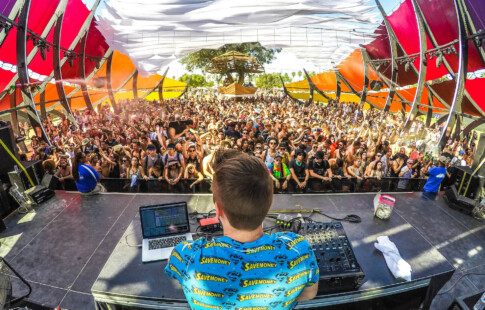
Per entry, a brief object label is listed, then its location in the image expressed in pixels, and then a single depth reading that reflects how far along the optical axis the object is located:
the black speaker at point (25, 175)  3.56
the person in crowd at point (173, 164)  5.09
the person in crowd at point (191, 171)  5.08
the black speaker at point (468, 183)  3.67
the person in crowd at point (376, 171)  5.27
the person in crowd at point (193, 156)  5.31
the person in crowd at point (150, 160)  5.16
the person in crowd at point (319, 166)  4.98
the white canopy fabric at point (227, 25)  6.43
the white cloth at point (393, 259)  1.85
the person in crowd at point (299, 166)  4.75
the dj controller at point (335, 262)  1.75
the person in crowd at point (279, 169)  4.68
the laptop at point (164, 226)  2.12
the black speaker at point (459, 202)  3.47
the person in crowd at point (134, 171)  5.12
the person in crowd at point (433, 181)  3.92
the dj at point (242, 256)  0.97
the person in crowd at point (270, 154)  5.35
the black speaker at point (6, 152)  3.56
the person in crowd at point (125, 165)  5.41
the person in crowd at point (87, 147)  6.18
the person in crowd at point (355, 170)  5.25
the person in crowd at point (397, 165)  5.59
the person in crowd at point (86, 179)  3.61
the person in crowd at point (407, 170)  5.48
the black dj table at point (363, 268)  1.74
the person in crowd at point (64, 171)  4.86
